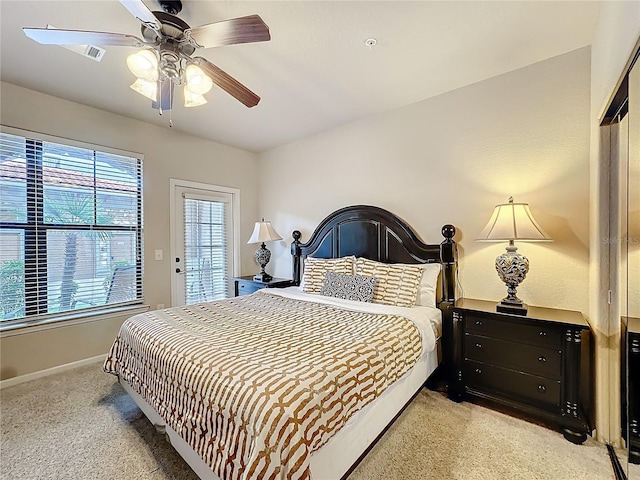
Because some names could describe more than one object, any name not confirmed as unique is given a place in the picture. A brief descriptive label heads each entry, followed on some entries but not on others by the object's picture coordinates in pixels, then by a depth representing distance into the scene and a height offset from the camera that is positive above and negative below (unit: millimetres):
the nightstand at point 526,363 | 1822 -891
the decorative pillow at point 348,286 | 2689 -470
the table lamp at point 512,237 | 2109 +4
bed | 1140 -639
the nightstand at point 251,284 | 3753 -607
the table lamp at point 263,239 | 3945 +3
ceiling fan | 1477 +1105
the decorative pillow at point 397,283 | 2566 -416
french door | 3809 -32
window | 2660 +125
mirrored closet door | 1405 -82
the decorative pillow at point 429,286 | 2596 -440
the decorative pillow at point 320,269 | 3066 -334
